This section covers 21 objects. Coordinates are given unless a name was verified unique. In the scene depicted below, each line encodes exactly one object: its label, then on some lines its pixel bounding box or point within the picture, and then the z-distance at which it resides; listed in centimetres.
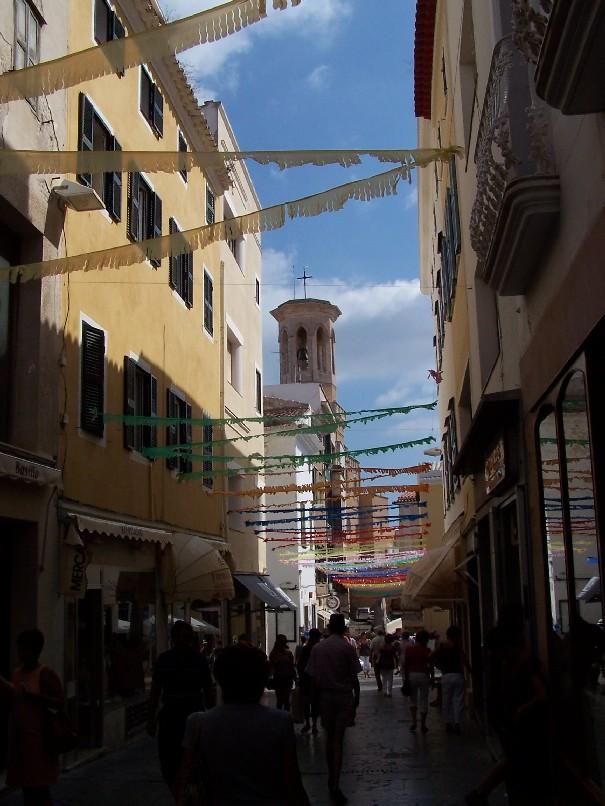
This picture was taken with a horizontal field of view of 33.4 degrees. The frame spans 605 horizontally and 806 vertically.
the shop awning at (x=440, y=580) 2012
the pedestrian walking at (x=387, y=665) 2634
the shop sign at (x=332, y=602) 5328
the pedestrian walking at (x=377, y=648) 2763
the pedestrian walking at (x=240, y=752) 415
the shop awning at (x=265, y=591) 2536
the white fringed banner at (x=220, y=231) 858
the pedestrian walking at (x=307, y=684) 1631
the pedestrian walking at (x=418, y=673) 1683
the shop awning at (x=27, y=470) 1086
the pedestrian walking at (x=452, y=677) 1587
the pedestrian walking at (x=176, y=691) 852
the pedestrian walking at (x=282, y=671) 1820
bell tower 6800
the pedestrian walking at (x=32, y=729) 698
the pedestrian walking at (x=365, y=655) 3964
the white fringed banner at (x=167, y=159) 827
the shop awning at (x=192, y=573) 1794
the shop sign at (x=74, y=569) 1288
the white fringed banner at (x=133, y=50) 700
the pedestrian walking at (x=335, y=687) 1040
